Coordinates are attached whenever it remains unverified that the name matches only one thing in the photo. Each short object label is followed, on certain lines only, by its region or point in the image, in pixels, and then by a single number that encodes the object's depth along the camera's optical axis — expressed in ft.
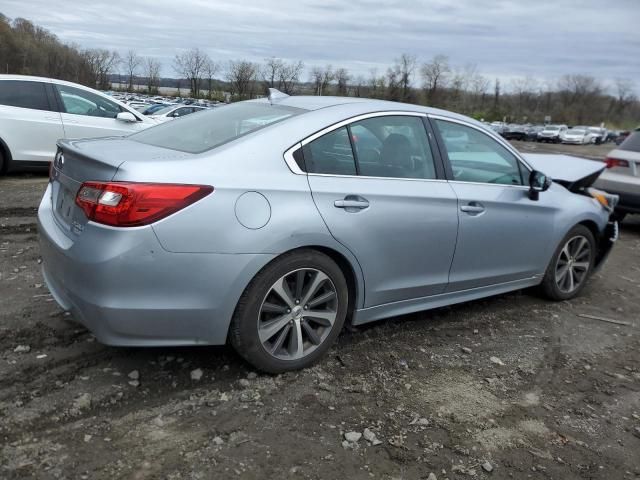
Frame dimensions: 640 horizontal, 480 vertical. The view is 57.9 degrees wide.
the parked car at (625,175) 26.91
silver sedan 9.20
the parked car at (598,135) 196.13
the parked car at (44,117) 28.22
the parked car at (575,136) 181.16
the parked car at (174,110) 82.23
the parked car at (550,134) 184.75
